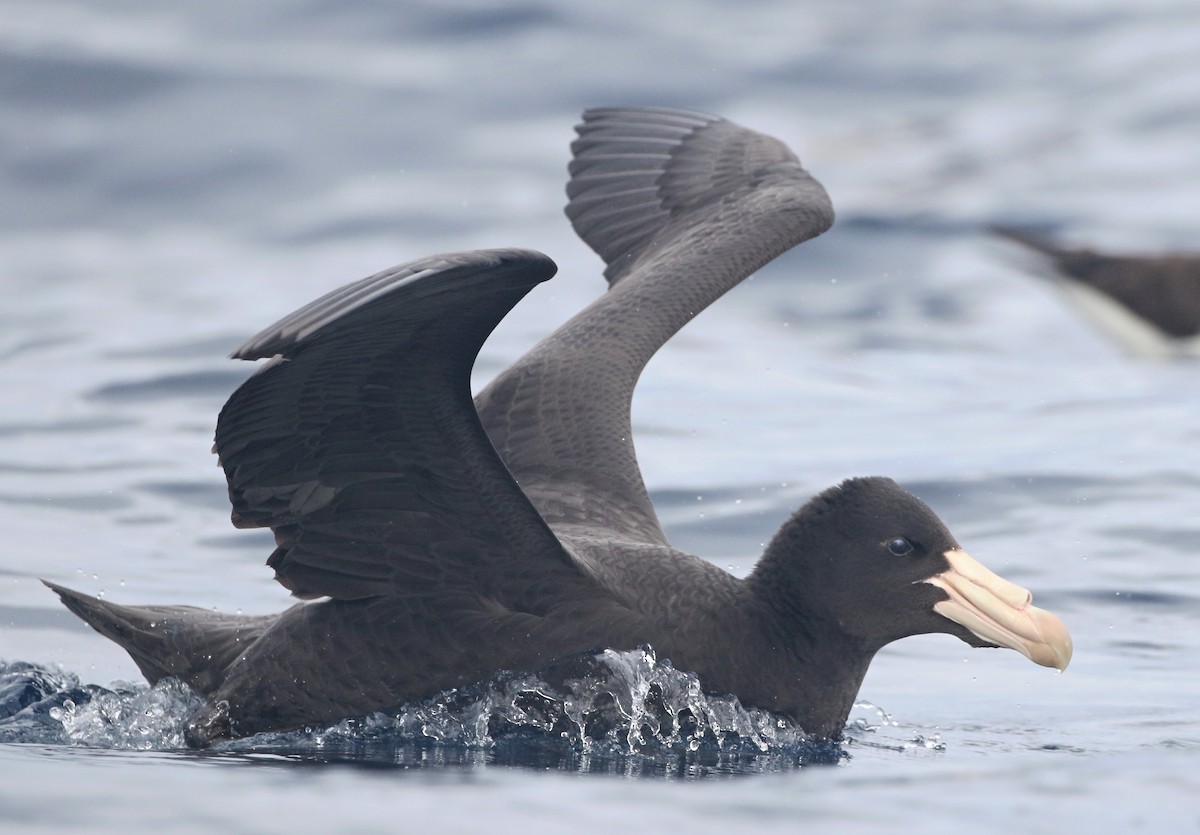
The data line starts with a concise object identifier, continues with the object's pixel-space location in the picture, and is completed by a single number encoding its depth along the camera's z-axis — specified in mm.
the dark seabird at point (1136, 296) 29000
